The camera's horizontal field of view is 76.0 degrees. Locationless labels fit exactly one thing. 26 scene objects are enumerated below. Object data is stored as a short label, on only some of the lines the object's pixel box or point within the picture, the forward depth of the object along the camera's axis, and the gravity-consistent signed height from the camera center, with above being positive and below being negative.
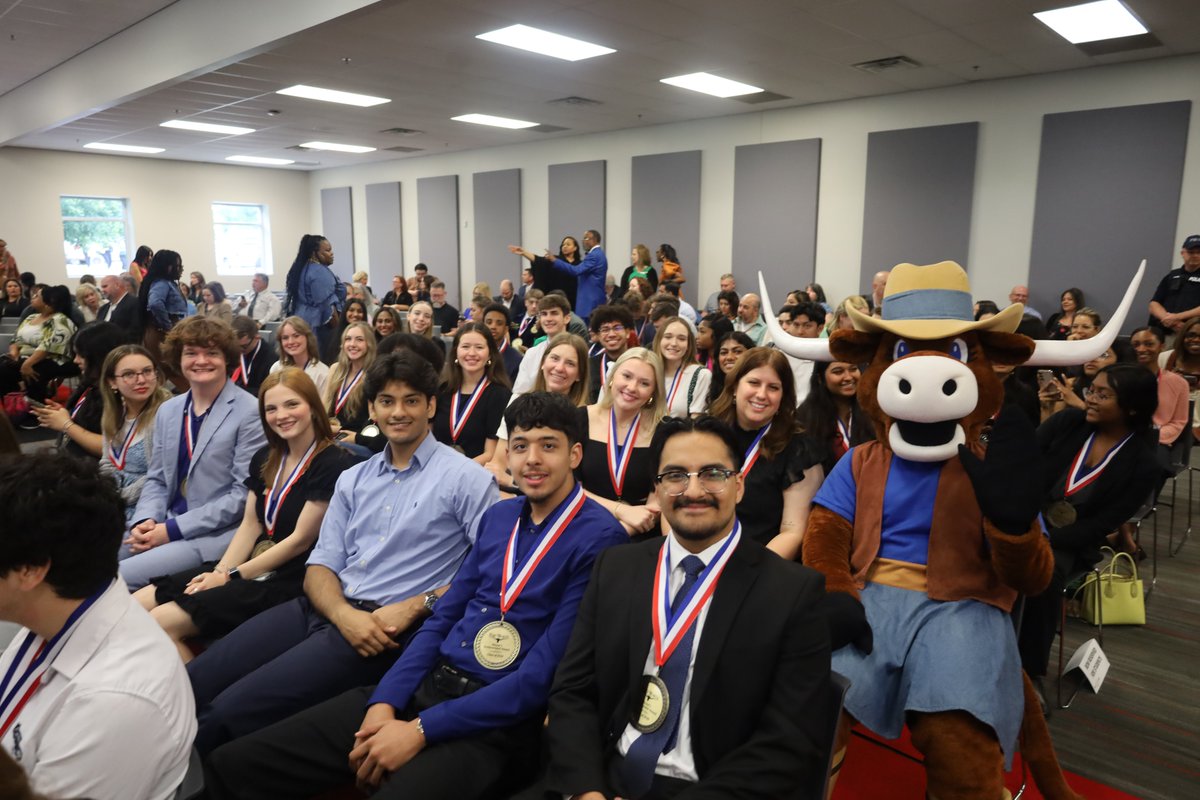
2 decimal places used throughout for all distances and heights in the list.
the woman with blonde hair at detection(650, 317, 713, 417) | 3.83 -0.51
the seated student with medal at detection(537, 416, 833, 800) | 1.54 -0.82
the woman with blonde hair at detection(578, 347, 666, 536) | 3.06 -0.67
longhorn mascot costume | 1.74 -0.65
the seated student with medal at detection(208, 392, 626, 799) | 1.81 -1.02
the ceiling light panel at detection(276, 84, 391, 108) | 8.43 +1.95
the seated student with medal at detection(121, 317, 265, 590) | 2.94 -0.76
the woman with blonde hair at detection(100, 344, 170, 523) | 3.33 -0.65
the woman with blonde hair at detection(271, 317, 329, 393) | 4.82 -0.51
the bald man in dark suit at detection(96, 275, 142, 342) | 6.75 -0.37
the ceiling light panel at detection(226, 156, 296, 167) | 15.00 +2.12
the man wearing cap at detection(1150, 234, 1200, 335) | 6.61 -0.17
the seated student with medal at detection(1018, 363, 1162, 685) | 2.79 -0.74
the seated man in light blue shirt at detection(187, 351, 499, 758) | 2.12 -0.94
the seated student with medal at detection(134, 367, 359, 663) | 2.47 -0.92
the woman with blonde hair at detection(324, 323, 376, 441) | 4.43 -0.68
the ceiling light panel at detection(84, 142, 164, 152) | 13.15 +2.05
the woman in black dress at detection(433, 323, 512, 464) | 3.91 -0.64
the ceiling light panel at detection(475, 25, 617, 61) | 6.38 +1.94
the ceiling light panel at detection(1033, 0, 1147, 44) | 5.65 +1.93
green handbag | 3.41 -1.43
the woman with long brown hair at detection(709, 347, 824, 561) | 2.51 -0.60
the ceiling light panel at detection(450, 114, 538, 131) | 10.31 +2.02
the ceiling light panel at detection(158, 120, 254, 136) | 10.72 +2.00
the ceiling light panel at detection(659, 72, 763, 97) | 7.92 +1.98
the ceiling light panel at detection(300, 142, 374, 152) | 12.90 +2.06
